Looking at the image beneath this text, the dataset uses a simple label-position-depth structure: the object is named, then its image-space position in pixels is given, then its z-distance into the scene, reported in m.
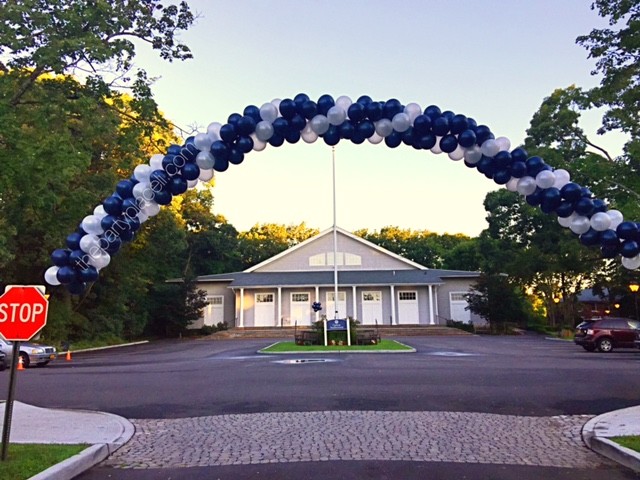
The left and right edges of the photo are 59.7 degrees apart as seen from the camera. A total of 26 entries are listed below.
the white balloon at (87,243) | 8.08
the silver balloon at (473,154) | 8.30
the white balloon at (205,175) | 8.51
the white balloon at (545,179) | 8.04
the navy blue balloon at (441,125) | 8.15
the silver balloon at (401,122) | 8.12
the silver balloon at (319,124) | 8.26
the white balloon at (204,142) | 8.32
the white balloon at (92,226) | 8.17
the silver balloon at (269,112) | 8.22
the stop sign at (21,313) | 6.80
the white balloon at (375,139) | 8.44
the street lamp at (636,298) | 41.15
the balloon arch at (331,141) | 8.10
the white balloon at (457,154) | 8.38
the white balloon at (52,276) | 8.08
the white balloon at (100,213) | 8.35
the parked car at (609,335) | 23.55
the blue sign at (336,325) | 25.80
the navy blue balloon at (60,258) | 8.02
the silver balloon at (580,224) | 8.16
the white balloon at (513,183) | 8.29
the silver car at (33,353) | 19.66
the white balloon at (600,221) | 8.00
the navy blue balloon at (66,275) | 8.02
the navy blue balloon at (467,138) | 8.10
